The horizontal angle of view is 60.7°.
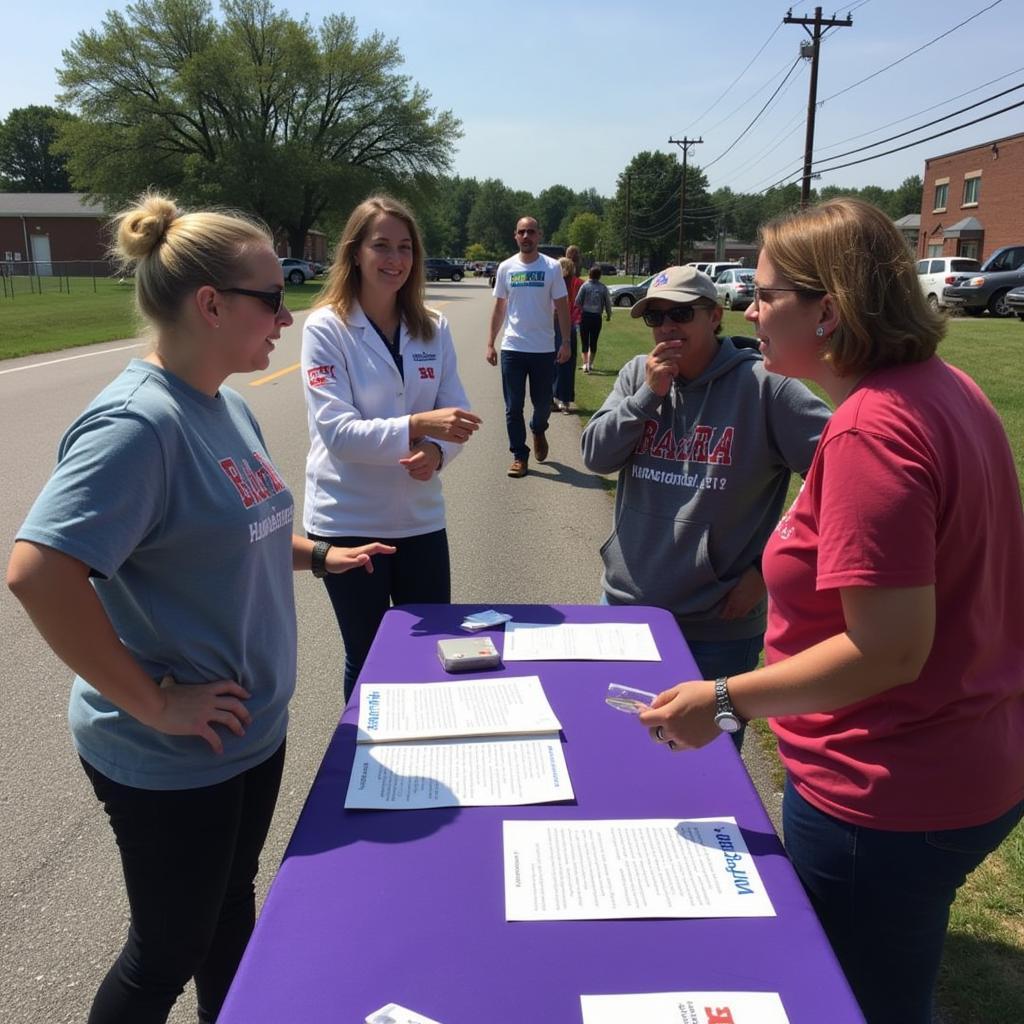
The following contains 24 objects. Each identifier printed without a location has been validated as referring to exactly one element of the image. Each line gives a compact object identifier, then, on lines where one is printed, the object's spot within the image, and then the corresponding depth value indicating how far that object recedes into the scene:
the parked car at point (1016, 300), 23.72
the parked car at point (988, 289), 25.23
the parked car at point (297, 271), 48.09
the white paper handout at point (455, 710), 1.93
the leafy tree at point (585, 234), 94.40
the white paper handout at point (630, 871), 1.39
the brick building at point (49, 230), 64.25
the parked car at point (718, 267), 39.00
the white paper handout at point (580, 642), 2.36
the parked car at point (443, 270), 64.62
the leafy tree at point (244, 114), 49.62
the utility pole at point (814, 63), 31.58
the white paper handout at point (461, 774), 1.69
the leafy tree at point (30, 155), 90.31
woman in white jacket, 2.96
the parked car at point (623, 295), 38.02
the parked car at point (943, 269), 26.19
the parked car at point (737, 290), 31.42
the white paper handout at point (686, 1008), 1.18
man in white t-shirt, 8.27
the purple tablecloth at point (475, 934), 1.21
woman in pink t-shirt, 1.42
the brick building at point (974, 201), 39.69
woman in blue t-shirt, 1.62
